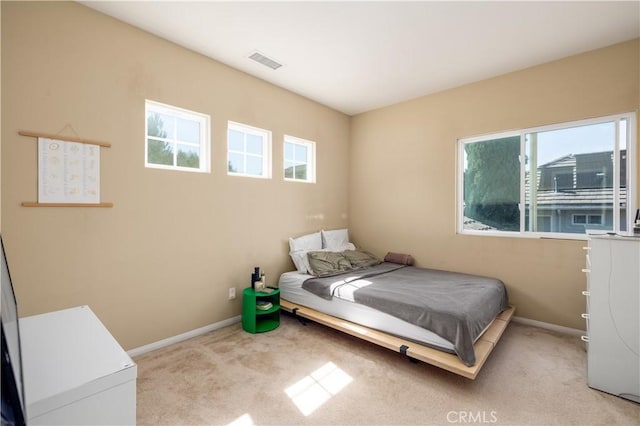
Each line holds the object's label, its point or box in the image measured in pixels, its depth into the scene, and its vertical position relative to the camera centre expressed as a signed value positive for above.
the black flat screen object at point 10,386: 0.60 -0.38
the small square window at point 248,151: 3.34 +0.74
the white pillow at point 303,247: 3.64 -0.48
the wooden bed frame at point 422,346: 2.09 -1.08
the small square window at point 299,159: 4.03 +0.77
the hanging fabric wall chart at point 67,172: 2.15 +0.31
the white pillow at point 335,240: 4.23 -0.42
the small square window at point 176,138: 2.76 +0.74
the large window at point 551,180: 2.88 +0.36
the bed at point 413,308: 2.18 -0.87
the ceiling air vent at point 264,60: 3.02 +1.63
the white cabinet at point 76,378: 0.84 -0.52
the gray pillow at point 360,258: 3.81 -0.63
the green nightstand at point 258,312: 3.02 -1.06
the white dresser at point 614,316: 1.96 -0.72
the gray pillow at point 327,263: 3.43 -0.63
